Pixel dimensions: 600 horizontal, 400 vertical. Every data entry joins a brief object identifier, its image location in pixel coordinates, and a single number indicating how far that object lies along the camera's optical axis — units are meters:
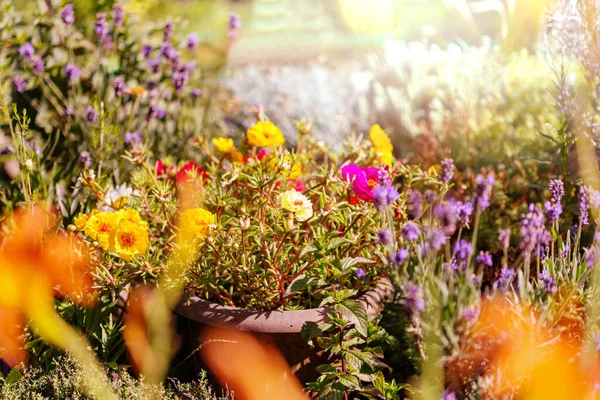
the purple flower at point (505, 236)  1.45
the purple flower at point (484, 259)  1.50
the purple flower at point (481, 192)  1.38
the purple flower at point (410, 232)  1.41
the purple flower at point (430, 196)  1.48
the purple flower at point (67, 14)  2.98
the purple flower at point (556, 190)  1.76
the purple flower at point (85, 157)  2.34
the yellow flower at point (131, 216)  1.92
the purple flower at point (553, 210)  1.71
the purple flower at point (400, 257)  1.39
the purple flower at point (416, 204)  1.40
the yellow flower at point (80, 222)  1.96
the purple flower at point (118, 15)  3.17
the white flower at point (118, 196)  2.12
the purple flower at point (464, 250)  1.43
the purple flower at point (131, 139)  2.80
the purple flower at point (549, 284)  1.53
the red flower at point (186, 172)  2.22
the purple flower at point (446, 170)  1.62
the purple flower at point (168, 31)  3.16
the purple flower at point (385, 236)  1.40
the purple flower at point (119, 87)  2.72
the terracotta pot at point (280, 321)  1.86
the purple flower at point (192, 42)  3.19
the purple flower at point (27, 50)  2.90
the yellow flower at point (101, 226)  1.89
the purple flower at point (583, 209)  1.77
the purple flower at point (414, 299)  1.32
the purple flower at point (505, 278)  1.62
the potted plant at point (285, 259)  1.82
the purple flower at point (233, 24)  3.43
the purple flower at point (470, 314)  1.38
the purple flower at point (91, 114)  2.72
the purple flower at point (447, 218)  1.33
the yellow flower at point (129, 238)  1.88
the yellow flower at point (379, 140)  2.37
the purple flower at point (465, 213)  1.57
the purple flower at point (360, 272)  1.61
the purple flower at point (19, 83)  2.89
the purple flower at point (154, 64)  3.22
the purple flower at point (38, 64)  2.91
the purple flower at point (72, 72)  2.96
